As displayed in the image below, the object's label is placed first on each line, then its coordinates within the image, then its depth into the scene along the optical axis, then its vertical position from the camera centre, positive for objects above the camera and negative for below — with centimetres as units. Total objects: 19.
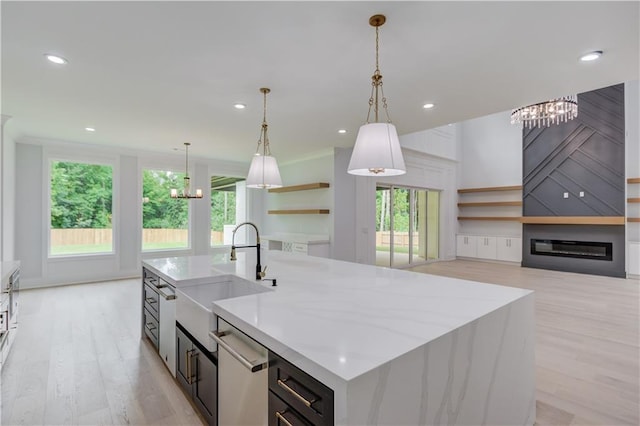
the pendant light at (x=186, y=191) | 556 +45
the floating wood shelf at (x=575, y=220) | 626 -7
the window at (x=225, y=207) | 758 +22
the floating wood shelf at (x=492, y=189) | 802 +75
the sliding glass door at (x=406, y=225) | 706 -24
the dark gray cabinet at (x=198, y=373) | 175 -100
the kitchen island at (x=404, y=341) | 98 -47
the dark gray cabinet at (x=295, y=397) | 97 -63
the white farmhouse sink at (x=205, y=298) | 174 -59
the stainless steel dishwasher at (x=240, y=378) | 129 -75
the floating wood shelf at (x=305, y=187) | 611 +60
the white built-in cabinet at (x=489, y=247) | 792 -85
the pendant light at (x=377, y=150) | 190 +42
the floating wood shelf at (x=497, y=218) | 795 -5
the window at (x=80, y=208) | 571 +12
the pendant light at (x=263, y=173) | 306 +42
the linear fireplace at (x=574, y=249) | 656 -73
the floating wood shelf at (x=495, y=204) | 799 +34
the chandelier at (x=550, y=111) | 591 +213
